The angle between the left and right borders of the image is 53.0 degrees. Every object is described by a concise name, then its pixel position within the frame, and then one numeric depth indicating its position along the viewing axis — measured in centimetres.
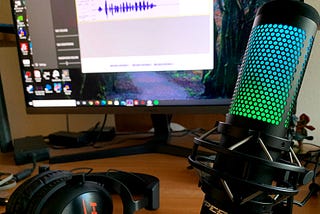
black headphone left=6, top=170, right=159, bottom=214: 37
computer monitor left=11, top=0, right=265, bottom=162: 71
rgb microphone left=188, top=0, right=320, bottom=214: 31
